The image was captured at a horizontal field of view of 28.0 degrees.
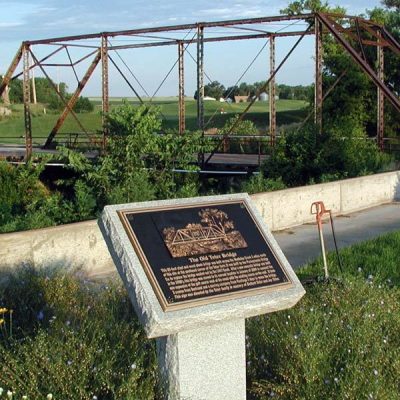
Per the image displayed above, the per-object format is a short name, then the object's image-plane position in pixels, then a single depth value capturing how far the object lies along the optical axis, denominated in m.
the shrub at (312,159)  18.75
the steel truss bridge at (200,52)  20.83
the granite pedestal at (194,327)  4.79
